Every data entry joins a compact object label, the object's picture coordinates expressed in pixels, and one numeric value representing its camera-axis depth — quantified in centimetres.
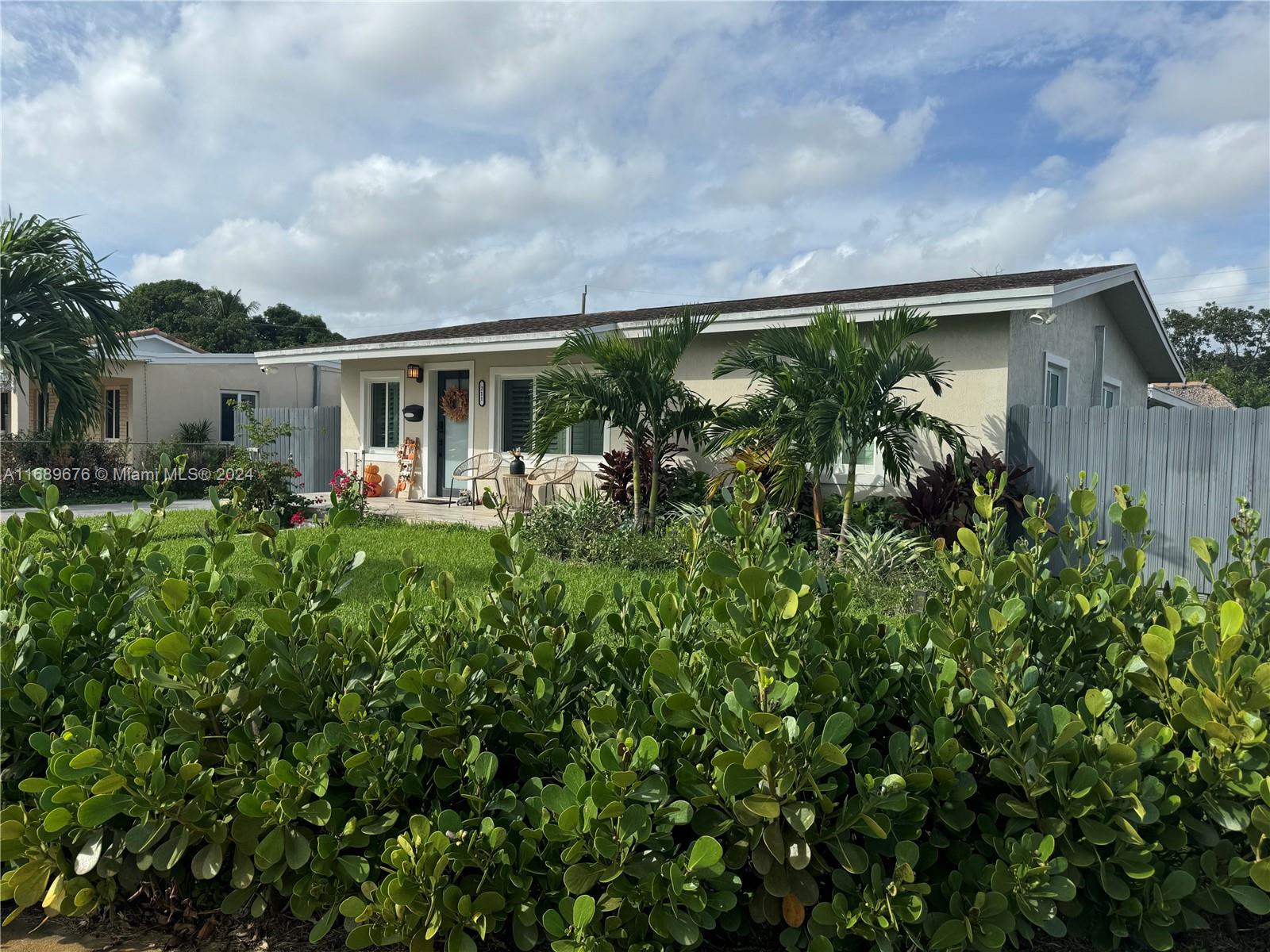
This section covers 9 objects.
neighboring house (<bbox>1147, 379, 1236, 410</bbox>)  1836
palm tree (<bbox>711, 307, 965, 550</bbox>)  825
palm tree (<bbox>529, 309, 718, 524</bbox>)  974
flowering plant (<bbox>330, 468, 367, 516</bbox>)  1155
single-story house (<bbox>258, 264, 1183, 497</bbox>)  969
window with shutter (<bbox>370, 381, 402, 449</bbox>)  1617
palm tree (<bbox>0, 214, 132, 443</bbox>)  1210
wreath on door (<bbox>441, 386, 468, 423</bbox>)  1510
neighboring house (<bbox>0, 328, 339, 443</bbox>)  2228
